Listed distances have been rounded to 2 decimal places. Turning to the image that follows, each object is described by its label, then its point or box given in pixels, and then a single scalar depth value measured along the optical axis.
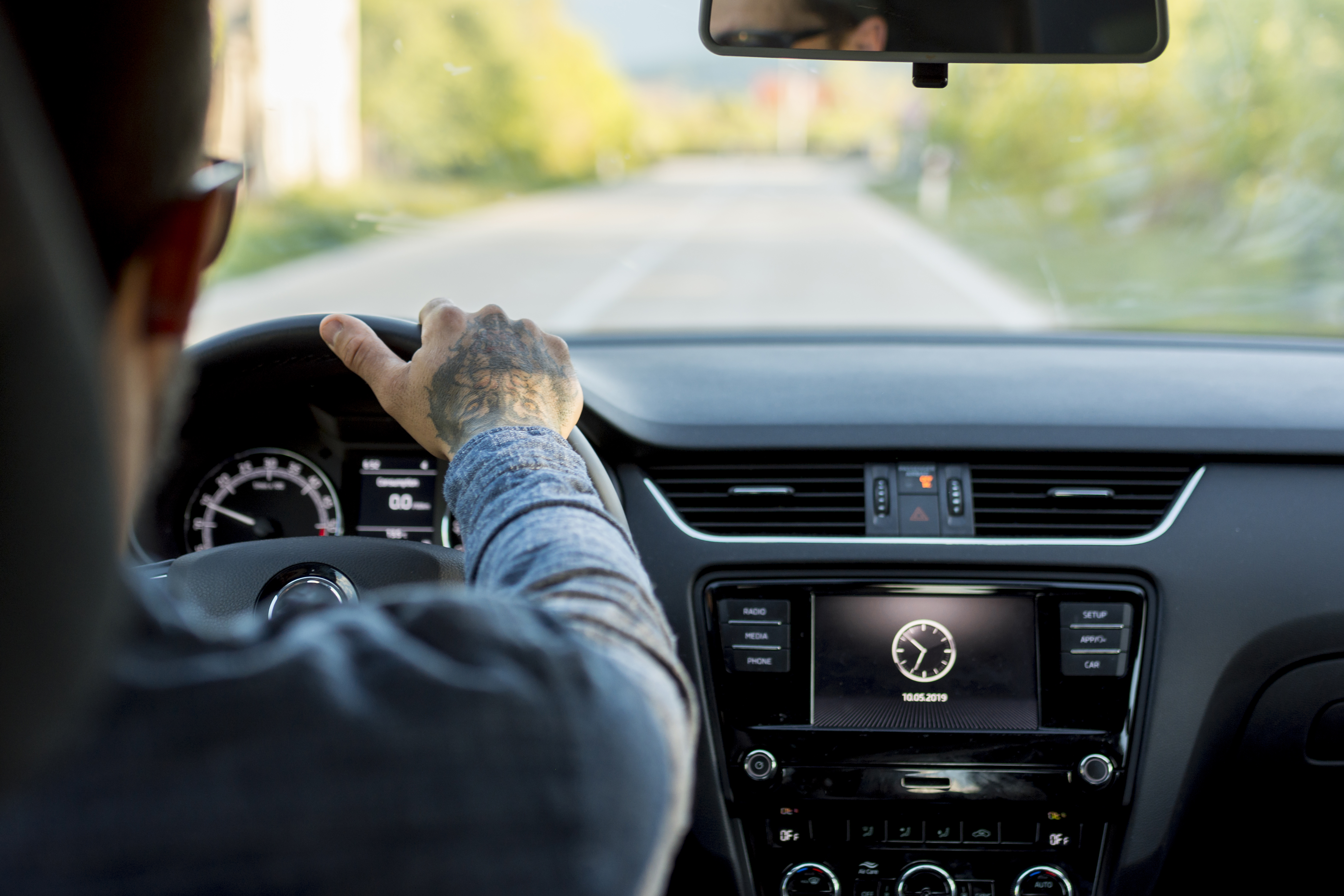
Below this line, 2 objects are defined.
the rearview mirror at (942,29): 2.14
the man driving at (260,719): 0.81
